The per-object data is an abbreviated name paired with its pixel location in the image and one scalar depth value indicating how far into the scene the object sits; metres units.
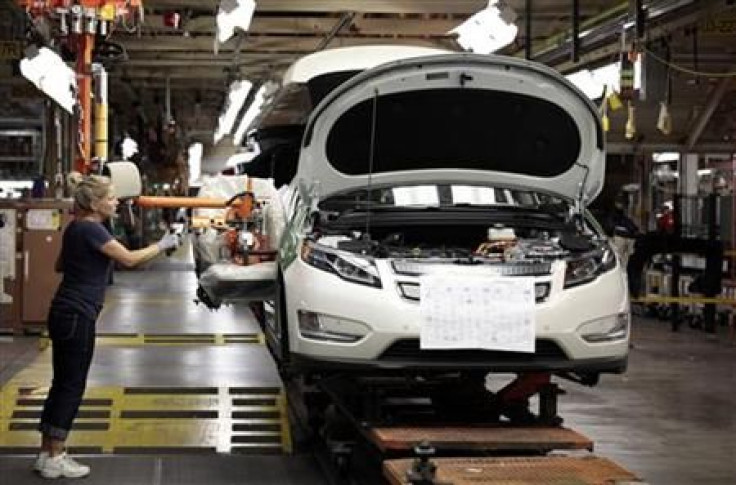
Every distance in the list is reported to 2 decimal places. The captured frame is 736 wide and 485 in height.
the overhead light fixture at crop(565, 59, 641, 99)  12.70
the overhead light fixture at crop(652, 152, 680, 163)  20.10
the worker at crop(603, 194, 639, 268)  14.02
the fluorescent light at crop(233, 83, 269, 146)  16.51
